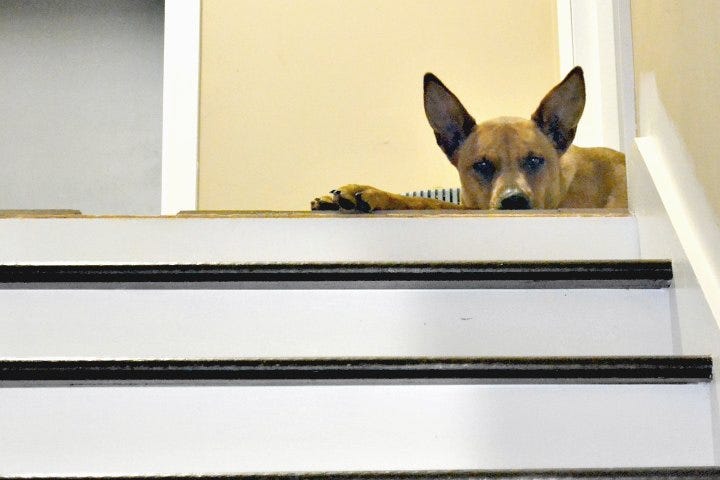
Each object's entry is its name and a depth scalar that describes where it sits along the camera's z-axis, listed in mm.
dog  3323
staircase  2710
